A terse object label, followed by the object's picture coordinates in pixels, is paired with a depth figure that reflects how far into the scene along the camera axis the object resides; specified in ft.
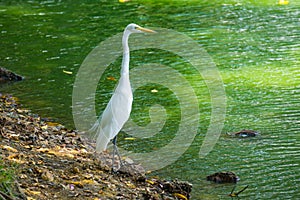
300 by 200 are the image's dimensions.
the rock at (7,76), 73.18
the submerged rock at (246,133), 54.60
